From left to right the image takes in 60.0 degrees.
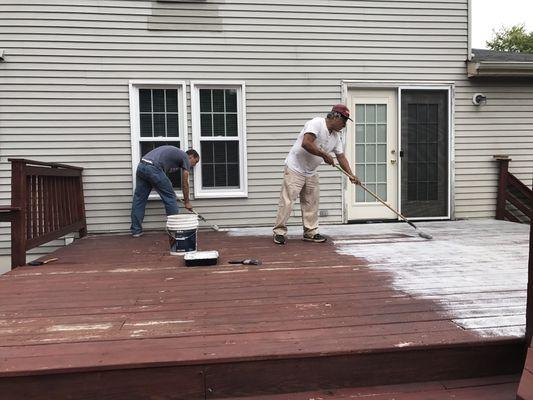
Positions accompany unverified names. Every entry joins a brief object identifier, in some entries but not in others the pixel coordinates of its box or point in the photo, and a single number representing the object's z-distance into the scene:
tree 31.42
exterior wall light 6.28
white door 6.25
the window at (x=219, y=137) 5.93
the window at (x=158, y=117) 5.83
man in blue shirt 5.15
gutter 6.07
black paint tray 3.78
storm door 6.32
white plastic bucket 4.15
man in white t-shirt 4.59
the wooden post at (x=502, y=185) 6.33
